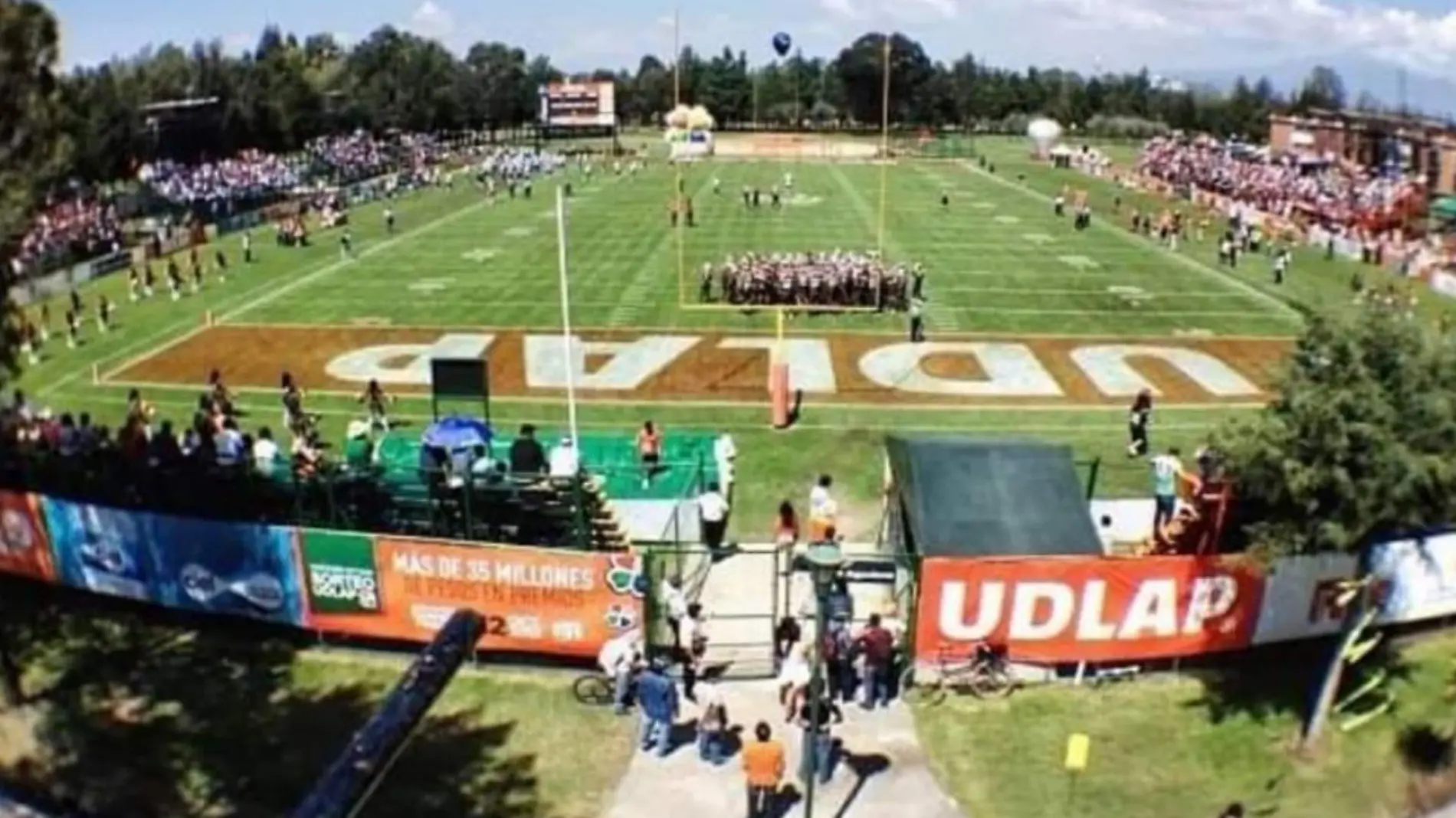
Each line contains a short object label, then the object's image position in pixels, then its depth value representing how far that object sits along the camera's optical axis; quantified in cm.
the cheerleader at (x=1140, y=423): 2711
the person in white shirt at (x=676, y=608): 1784
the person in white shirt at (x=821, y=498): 2167
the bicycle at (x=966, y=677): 1756
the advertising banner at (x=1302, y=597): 1783
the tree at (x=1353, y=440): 1549
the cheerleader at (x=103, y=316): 3984
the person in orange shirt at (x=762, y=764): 1446
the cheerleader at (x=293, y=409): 2777
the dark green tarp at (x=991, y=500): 1817
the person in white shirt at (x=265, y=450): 2052
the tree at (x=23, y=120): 1600
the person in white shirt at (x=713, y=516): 2141
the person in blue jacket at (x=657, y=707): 1608
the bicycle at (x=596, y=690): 1759
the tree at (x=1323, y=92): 15788
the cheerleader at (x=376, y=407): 2892
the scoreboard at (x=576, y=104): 12694
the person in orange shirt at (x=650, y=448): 2311
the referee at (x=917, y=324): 3822
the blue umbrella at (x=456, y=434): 2167
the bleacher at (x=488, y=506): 1897
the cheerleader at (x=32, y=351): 3614
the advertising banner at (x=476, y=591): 1766
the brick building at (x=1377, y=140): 8069
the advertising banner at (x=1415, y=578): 1798
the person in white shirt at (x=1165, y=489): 2180
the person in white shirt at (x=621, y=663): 1728
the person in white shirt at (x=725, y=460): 2356
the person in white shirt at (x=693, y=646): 1752
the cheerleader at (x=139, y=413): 2466
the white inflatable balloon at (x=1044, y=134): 11694
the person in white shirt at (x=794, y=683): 1661
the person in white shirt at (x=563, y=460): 2135
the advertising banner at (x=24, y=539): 2033
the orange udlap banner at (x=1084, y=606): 1728
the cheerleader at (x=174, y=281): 4544
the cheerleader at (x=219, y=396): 2765
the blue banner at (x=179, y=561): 1875
